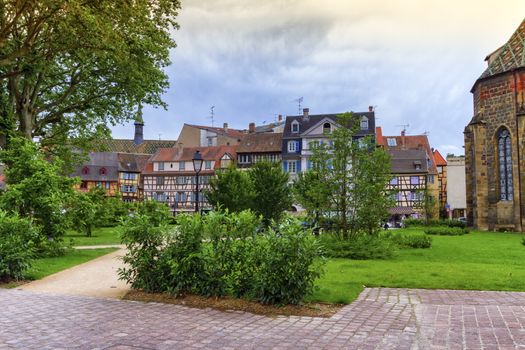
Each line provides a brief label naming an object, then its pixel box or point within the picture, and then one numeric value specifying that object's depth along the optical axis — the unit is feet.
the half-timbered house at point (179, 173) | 223.71
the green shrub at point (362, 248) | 52.34
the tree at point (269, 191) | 112.27
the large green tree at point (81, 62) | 53.88
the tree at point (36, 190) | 49.42
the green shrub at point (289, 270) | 26.94
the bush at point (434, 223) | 119.14
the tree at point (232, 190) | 102.73
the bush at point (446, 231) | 98.63
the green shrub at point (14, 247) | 36.37
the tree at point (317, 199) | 57.11
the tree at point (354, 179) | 56.80
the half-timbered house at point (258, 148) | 214.90
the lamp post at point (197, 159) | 77.90
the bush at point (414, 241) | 65.05
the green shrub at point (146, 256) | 30.66
